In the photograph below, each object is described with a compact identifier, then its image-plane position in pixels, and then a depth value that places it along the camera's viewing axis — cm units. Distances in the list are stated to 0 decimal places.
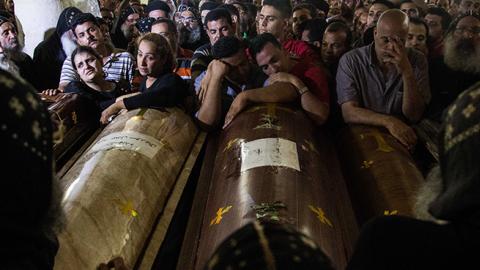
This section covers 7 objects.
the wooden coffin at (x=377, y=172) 225
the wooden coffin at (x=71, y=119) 278
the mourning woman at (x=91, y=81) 318
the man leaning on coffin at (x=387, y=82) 279
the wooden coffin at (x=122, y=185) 183
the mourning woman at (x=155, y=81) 288
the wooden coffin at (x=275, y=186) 194
